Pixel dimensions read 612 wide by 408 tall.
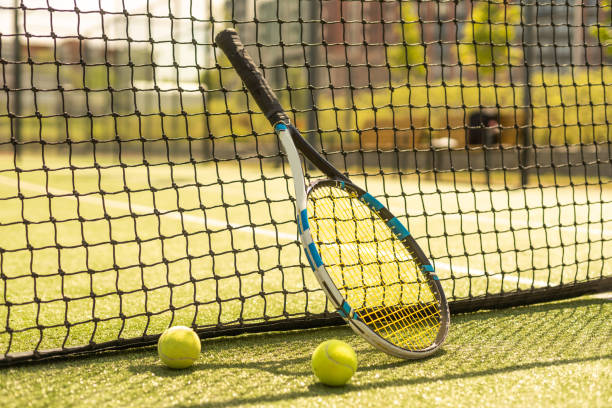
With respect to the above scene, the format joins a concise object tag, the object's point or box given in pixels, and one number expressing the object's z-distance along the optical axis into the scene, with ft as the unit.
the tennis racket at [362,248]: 6.49
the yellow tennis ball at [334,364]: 5.49
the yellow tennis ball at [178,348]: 5.95
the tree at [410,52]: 52.21
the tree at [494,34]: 40.88
